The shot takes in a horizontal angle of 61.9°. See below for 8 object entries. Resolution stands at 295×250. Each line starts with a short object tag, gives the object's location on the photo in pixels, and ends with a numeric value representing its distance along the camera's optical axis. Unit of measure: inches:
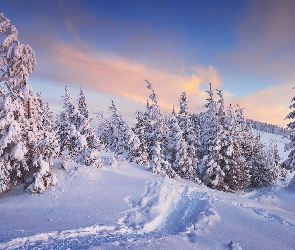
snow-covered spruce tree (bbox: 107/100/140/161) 1321.6
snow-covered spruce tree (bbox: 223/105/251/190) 1178.6
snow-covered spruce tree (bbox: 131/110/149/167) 1307.8
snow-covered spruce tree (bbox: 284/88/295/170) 1090.2
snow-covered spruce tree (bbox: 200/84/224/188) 1171.9
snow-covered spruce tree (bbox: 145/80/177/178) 1092.3
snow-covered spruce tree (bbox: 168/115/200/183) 1275.8
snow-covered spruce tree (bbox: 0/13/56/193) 540.1
